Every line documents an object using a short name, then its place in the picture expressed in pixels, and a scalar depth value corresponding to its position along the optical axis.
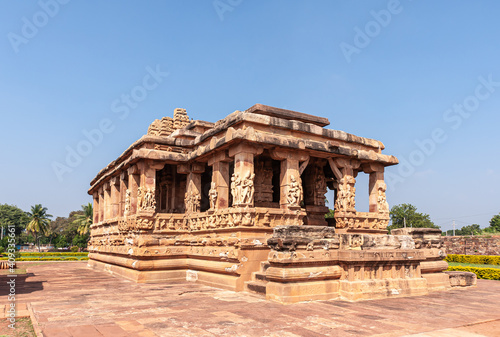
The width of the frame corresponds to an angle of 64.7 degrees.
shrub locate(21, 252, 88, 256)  41.36
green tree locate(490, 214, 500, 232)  65.47
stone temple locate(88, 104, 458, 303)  8.10
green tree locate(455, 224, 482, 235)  81.07
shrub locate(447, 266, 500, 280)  13.40
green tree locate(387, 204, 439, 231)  62.41
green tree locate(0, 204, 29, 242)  70.21
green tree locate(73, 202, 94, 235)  52.64
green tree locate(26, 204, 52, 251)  59.16
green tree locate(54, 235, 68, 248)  61.22
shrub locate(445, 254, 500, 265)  22.78
